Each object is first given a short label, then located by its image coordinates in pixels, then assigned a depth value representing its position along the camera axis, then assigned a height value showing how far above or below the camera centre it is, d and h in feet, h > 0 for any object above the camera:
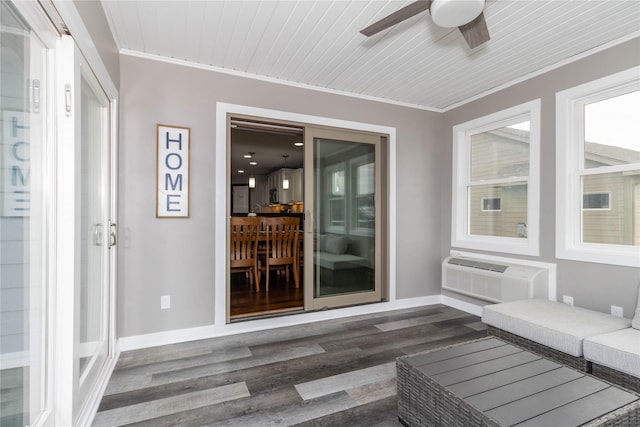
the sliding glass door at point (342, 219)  11.57 -0.21
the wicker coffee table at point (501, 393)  4.16 -2.69
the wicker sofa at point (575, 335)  6.00 -2.66
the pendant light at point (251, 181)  28.96 +3.11
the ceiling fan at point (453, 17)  5.89 +3.99
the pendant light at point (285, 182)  28.49 +2.92
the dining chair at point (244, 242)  13.92 -1.32
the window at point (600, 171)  8.41 +1.27
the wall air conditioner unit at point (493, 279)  9.81 -2.28
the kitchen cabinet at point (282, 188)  27.99 +2.62
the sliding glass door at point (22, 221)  3.87 -0.12
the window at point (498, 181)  10.51 +1.27
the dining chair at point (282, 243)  14.79 -1.43
